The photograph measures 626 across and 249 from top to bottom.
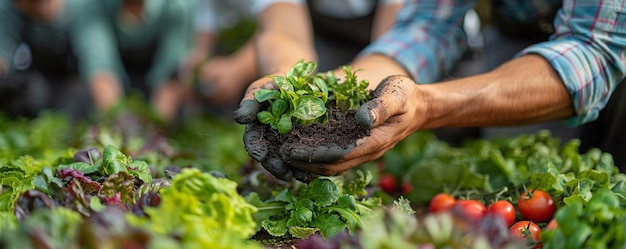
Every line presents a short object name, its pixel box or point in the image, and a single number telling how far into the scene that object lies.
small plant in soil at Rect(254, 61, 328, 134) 0.78
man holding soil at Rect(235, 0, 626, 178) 0.80
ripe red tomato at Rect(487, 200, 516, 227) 0.83
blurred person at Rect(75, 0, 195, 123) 1.85
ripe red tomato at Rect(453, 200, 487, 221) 0.84
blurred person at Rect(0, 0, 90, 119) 1.82
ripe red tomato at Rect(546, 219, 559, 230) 0.71
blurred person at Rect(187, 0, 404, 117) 1.30
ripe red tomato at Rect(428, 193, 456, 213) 0.89
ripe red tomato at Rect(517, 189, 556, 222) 0.83
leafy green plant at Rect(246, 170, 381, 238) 0.79
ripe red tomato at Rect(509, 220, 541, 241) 0.75
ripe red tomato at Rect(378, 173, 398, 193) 1.07
